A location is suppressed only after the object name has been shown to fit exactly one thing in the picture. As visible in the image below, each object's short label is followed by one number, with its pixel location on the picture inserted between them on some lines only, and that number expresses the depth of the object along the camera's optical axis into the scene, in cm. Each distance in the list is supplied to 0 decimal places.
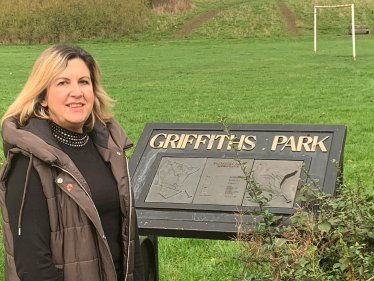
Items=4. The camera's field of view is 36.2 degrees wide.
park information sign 396
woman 263
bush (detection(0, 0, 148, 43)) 3597
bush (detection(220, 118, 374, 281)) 276
